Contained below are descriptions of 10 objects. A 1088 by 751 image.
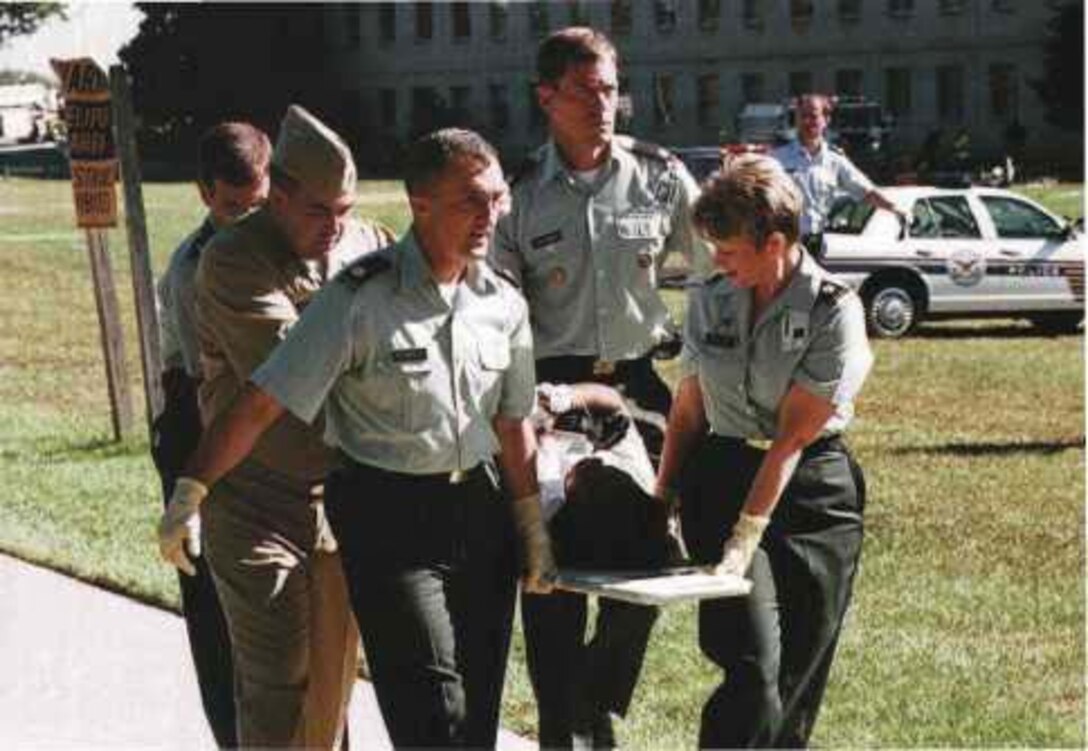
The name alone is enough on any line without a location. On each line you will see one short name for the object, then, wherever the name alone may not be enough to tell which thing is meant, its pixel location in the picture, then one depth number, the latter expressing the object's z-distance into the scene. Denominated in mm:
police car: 21812
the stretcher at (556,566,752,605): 4883
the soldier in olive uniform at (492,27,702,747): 5859
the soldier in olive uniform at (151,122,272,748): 5688
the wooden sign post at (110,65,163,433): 12406
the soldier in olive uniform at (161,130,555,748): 4793
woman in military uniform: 5055
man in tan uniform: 5180
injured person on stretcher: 5387
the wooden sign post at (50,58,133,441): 12594
